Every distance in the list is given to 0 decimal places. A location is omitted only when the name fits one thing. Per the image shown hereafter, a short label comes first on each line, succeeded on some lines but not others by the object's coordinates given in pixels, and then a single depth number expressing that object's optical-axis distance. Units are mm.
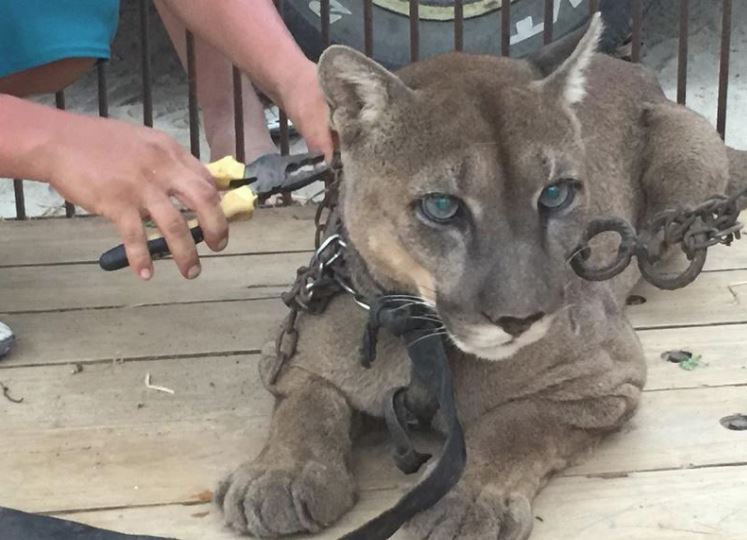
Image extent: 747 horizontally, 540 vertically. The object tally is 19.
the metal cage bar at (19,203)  3176
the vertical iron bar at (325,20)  3229
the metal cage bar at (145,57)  3182
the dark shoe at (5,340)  2410
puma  1745
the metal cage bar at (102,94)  3182
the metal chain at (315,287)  2072
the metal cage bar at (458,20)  3258
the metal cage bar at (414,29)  3219
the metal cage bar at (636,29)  3339
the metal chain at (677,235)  1908
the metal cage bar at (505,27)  3281
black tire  3883
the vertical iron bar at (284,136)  3175
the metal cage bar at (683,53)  3297
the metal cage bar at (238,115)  3193
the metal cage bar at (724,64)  3330
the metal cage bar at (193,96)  3148
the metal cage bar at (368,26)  3254
